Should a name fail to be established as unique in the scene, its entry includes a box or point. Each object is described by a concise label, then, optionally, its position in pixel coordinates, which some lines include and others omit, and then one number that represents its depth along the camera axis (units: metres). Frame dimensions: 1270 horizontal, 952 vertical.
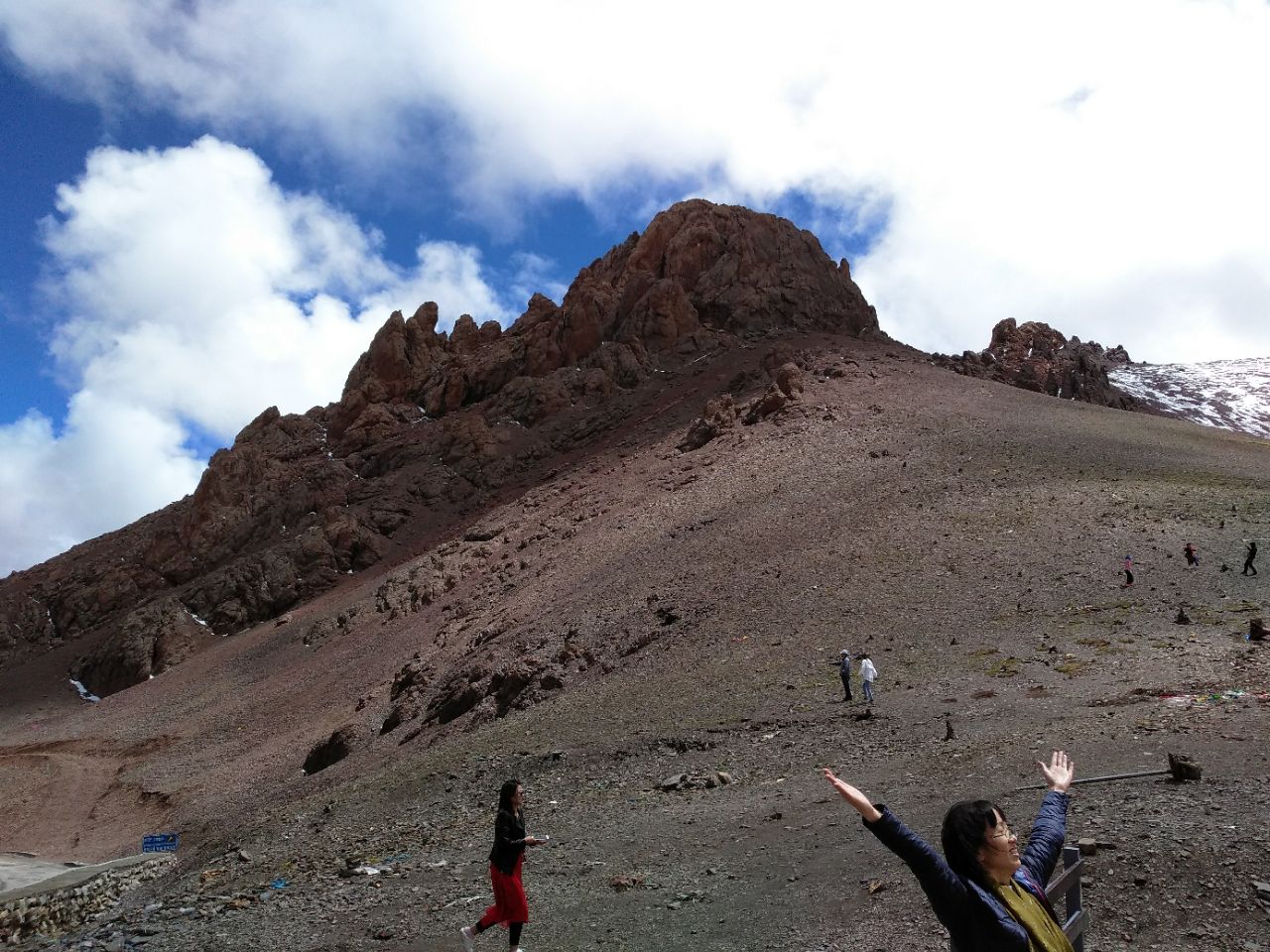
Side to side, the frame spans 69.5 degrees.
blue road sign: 16.26
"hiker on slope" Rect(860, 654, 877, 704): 18.42
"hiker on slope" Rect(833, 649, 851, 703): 19.03
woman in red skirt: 8.88
